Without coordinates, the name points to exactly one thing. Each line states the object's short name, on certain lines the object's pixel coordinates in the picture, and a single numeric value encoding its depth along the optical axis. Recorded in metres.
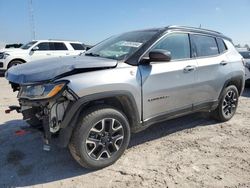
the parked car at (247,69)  6.15
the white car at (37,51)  8.64
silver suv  2.13
